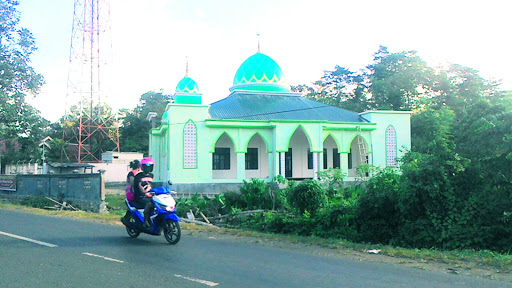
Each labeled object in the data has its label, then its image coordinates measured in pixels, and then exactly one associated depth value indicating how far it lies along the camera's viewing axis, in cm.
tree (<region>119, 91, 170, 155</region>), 4959
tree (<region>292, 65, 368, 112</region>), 4169
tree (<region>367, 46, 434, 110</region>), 3625
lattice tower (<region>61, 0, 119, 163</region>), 3944
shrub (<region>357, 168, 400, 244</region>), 1125
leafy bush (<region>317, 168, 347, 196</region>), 1653
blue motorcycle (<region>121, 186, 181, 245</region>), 795
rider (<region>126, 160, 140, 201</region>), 873
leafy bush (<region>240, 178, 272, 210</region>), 1786
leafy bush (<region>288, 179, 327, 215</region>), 1310
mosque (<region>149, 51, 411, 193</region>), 2544
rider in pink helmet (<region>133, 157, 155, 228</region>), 850
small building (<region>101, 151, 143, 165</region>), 3972
